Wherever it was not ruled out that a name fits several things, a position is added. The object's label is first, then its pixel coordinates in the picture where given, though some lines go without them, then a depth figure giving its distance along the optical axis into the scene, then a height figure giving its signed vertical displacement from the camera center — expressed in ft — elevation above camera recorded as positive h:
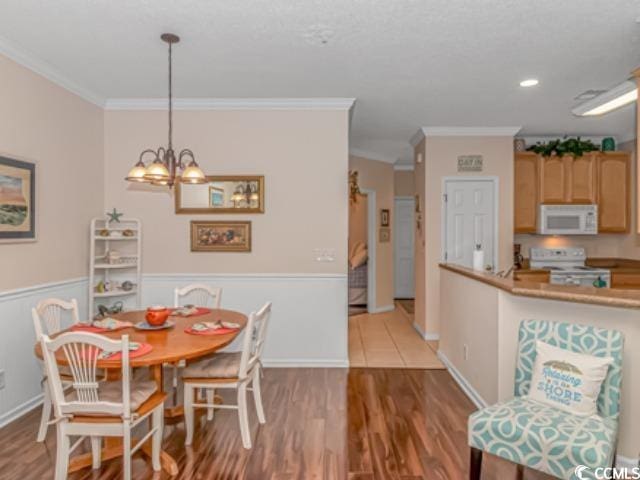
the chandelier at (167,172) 8.92 +1.37
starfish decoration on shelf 13.67 +0.66
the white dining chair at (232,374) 8.70 -2.93
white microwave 17.33 +0.74
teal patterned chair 6.09 -2.91
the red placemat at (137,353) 6.91 -2.01
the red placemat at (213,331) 8.50 -1.96
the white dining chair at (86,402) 6.61 -2.74
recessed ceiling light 11.87 +4.43
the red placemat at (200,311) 10.42 -1.94
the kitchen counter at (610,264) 17.09 -1.17
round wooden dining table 7.10 -2.05
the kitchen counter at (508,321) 7.39 -1.89
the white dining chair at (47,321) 8.71 -1.91
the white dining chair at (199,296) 11.75 -1.83
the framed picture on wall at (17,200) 9.73 +0.83
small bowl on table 8.95 -1.74
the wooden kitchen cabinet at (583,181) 17.53 +2.34
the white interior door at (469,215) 17.49 +0.90
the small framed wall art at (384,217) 23.38 +1.07
